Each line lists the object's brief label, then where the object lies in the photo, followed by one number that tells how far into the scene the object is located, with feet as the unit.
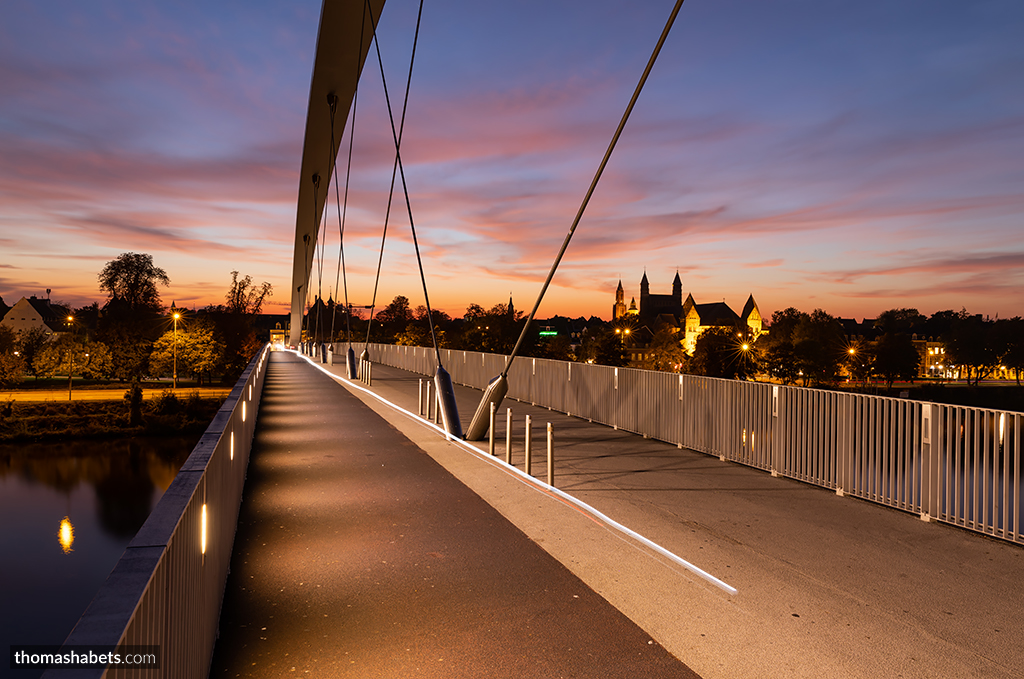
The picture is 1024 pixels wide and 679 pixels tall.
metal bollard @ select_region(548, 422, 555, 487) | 30.19
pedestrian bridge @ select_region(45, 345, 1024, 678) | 14.15
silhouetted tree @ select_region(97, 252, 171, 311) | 361.92
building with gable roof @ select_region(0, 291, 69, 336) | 450.71
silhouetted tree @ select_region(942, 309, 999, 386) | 416.67
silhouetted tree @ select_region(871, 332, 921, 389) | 366.22
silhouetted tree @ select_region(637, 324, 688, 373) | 354.33
